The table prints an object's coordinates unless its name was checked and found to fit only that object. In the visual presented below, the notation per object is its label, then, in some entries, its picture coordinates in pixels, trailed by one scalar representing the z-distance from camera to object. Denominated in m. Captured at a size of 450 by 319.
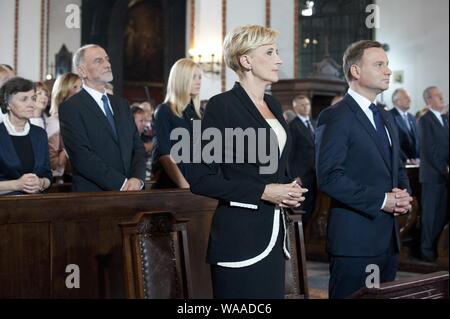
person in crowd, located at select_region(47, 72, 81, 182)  5.66
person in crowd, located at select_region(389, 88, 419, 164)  8.78
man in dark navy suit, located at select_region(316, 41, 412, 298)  3.06
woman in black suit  2.37
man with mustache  4.10
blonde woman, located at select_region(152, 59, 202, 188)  4.73
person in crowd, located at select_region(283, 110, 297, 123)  8.97
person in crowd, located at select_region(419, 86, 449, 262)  7.21
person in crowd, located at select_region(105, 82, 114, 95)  6.00
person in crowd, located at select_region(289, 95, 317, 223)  8.52
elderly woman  4.08
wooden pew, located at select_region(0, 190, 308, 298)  3.56
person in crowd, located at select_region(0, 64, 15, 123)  5.18
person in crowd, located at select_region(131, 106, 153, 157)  7.17
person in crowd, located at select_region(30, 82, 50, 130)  5.34
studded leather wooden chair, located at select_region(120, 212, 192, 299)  3.30
